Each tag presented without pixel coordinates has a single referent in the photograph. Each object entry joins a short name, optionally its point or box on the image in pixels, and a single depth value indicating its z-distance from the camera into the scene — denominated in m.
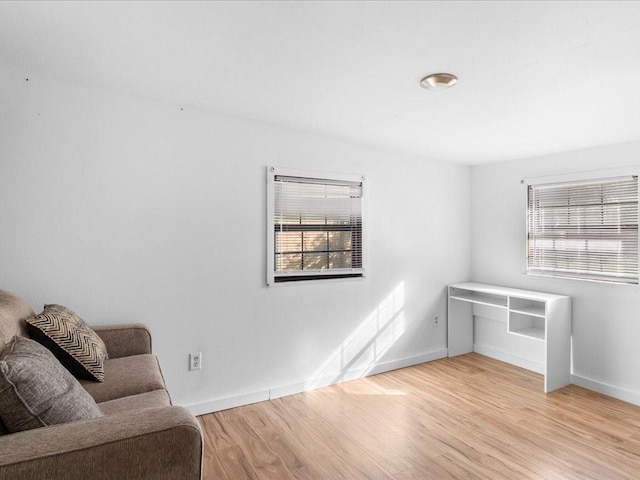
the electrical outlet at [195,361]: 2.78
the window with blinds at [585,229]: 3.25
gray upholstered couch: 1.08
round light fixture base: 2.08
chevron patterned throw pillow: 1.84
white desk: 3.35
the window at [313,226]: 3.15
